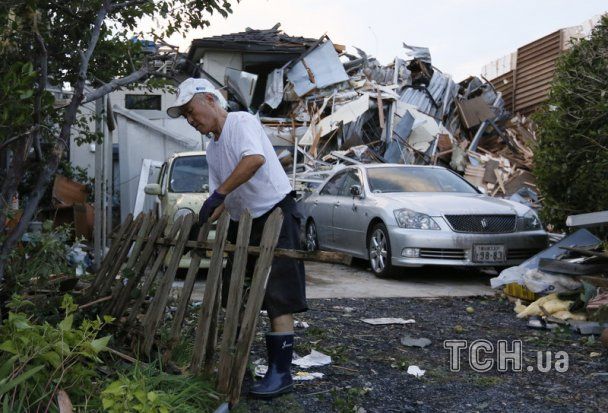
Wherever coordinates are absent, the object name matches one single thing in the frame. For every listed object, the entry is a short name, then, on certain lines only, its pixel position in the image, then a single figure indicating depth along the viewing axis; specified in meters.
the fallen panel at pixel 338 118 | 18.30
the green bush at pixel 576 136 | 7.60
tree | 3.14
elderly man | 3.76
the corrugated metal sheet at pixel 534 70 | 19.59
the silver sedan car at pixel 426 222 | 8.41
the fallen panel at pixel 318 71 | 20.36
